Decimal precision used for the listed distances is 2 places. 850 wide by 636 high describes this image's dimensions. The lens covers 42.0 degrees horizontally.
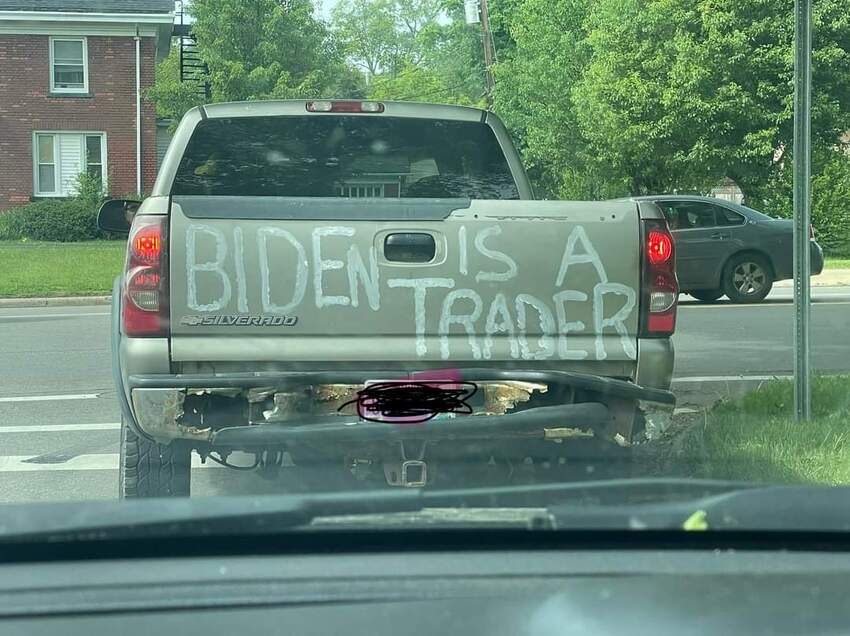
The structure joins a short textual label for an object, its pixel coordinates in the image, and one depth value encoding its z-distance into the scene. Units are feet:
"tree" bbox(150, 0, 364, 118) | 96.99
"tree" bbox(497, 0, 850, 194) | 81.30
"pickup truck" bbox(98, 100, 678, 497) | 13.88
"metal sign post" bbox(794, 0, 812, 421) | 20.29
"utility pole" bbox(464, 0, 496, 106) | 99.60
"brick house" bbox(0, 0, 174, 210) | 99.91
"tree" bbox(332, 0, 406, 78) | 131.13
